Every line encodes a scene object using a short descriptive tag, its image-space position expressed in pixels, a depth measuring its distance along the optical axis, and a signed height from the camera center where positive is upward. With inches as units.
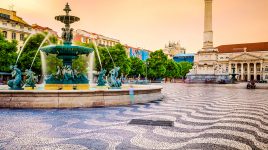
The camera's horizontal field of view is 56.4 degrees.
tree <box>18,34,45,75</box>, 1590.8 +147.6
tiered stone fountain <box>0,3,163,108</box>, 450.0 -27.2
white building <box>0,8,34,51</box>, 2098.9 +445.7
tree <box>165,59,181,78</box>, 3102.9 +105.9
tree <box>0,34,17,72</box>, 1493.6 +141.9
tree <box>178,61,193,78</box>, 4491.9 +190.3
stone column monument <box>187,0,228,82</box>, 2219.5 +167.7
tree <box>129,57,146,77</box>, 2794.0 +116.3
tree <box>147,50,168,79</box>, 2728.8 +148.1
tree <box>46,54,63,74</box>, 1778.1 +105.5
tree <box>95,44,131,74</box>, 2025.3 +157.6
